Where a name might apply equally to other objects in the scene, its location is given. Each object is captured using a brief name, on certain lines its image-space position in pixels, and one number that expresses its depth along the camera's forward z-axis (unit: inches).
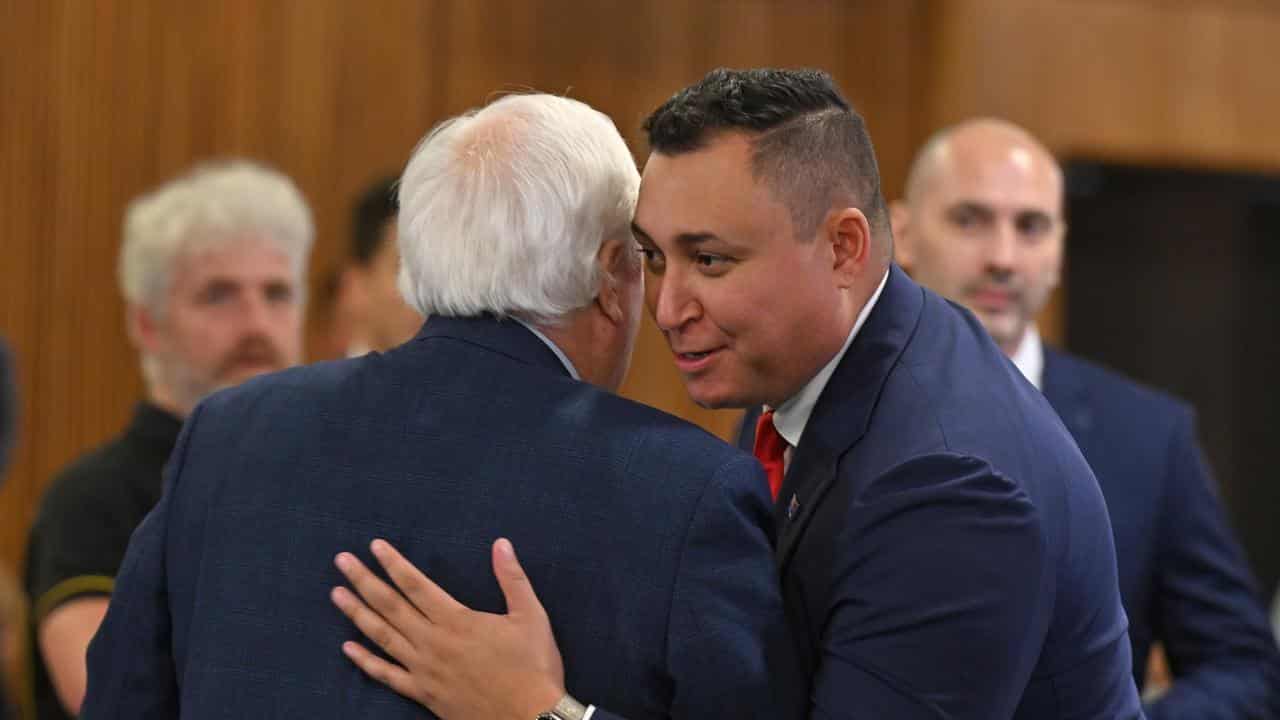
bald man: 239.5
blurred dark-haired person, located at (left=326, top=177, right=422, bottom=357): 316.2
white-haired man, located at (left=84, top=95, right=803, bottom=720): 139.6
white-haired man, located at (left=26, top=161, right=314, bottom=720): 258.8
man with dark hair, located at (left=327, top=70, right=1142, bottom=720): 140.6
